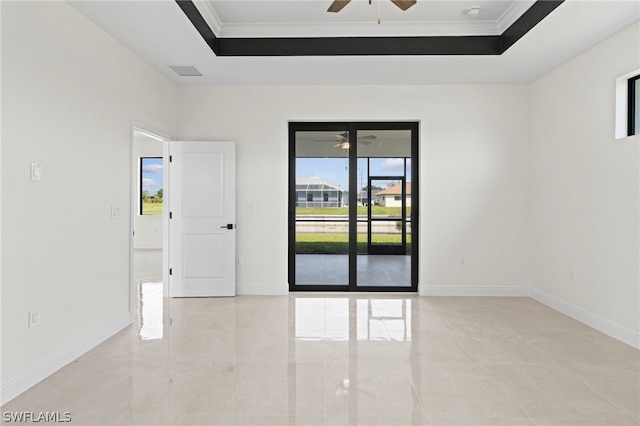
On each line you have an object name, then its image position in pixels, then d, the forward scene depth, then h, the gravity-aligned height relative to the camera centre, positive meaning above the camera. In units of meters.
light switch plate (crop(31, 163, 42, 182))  2.52 +0.24
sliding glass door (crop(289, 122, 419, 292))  5.07 +0.19
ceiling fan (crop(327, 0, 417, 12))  2.63 +1.49
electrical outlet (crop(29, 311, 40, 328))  2.52 -0.78
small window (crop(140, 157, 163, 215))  9.17 +0.55
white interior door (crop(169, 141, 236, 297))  4.82 -0.17
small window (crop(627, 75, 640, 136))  3.33 +0.92
